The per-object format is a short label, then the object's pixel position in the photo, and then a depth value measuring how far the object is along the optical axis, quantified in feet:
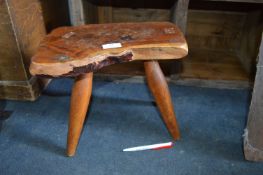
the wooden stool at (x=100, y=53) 2.65
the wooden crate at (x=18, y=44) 3.72
